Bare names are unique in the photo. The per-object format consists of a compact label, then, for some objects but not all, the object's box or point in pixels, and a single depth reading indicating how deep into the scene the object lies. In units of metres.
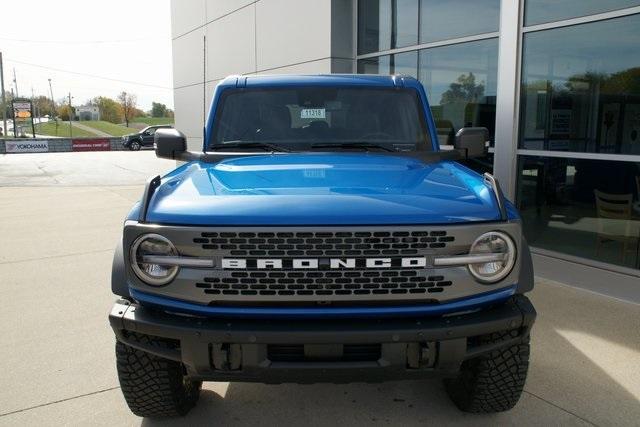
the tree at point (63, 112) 114.12
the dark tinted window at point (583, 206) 5.96
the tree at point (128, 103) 110.69
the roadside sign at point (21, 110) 53.41
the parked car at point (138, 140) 41.69
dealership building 5.85
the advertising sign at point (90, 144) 44.56
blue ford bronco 2.36
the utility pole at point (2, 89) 50.28
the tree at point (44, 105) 117.69
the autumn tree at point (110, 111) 117.88
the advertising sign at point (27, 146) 41.72
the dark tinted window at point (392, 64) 8.91
